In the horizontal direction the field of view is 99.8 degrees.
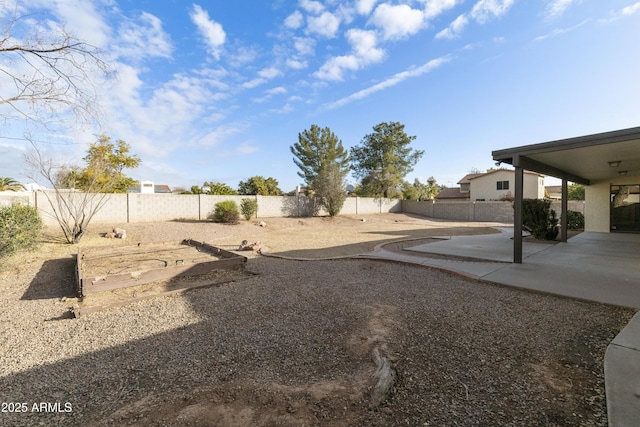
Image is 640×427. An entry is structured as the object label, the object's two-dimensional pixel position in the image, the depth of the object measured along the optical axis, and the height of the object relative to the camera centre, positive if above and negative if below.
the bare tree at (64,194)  8.34 +0.65
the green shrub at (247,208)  15.88 +0.08
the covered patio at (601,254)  2.25 -1.31
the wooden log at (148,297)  3.73 -1.38
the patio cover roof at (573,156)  5.23 +1.22
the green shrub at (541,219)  9.85 -0.48
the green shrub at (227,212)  14.56 -0.14
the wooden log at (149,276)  4.48 -1.21
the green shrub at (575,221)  13.81 -0.80
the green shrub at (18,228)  5.46 -0.36
